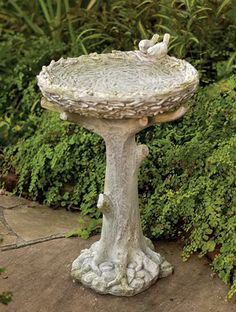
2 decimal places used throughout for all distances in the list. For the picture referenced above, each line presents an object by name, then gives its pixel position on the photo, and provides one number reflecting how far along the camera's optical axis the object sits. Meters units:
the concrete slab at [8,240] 4.35
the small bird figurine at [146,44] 3.81
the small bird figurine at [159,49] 3.78
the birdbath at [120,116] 3.30
